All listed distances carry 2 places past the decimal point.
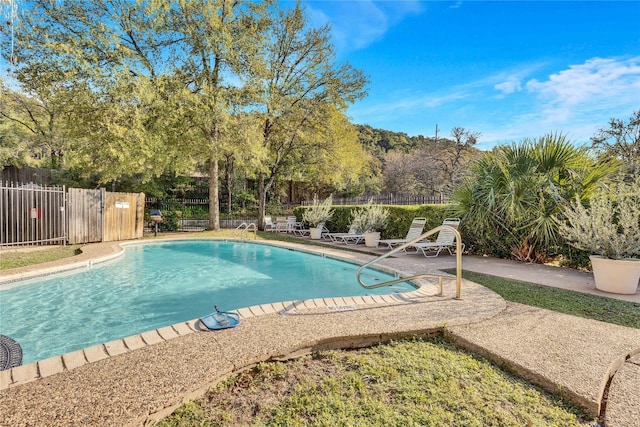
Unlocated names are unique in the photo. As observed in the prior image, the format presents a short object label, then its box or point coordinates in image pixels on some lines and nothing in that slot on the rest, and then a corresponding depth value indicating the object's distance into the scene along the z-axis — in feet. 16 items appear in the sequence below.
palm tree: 24.38
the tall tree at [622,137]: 60.95
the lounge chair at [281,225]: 55.93
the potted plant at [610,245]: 17.24
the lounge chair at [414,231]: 32.67
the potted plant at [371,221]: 37.22
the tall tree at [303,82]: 52.16
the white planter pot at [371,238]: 36.68
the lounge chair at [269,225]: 56.44
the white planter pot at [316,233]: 46.29
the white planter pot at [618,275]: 17.12
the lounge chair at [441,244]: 29.71
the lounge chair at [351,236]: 39.79
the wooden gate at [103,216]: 36.37
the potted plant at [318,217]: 46.60
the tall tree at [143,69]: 38.73
